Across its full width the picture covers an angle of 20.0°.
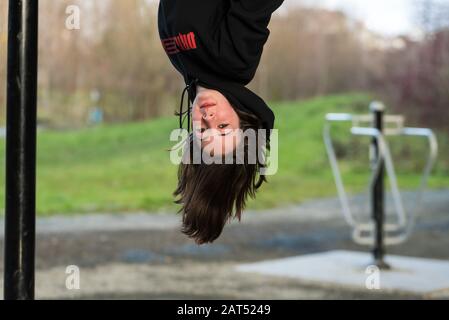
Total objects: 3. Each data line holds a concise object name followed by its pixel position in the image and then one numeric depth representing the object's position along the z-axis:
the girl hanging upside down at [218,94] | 3.32
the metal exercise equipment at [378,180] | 11.81
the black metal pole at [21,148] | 3.93
